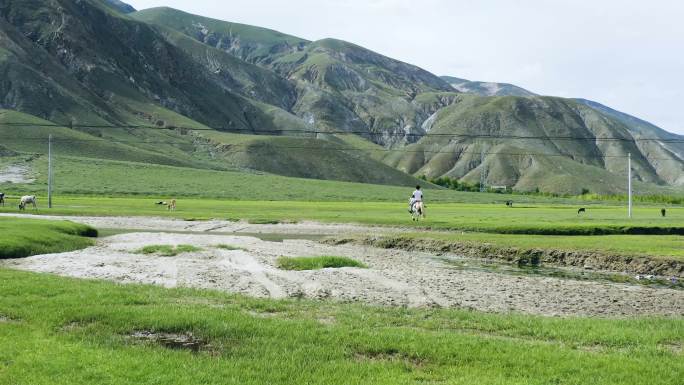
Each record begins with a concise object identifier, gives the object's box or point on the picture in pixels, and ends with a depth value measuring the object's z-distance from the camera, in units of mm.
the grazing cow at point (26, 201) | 72881
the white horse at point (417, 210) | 60181
